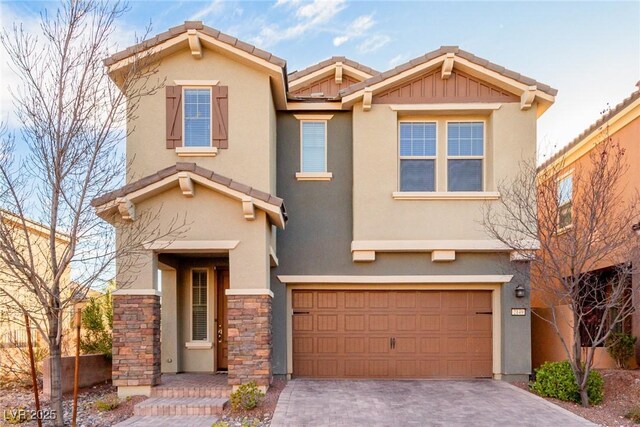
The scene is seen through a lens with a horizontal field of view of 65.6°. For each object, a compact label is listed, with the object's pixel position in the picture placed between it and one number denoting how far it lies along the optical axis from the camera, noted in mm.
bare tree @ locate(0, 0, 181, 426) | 7645
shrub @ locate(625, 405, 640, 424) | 8117
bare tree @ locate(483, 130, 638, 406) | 9180
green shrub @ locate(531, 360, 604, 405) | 9227
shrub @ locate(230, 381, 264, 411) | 8422
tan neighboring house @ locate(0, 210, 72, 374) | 7766
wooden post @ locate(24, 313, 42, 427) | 7504
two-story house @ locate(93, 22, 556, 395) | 10633
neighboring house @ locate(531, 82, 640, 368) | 11172
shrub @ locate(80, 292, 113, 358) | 11133
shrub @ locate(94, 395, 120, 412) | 8695
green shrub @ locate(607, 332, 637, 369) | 11156
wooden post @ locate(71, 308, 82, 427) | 7590
